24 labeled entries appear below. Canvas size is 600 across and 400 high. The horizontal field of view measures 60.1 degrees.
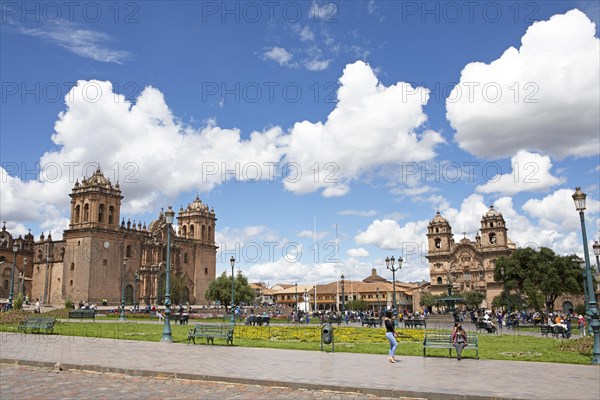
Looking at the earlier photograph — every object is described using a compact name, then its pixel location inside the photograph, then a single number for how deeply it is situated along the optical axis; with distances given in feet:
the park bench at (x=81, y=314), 113.71
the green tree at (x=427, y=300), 271.08
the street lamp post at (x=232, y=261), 109.60
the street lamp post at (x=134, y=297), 182.44
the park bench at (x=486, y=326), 93.23
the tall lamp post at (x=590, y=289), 46.70
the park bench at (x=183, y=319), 109.60
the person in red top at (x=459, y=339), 47.60
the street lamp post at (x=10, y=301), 117.29
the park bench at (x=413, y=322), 96.48
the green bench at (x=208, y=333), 59.57
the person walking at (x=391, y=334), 45.18
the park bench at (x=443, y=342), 49.14
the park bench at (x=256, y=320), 105.08
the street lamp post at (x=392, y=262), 108.20
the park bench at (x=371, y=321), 106.01
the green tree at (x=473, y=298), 254.68
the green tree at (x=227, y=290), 204.54
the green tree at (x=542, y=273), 145.69
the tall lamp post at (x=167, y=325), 62.08
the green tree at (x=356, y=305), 328.04
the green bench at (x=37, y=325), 69.15
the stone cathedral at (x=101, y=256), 194.80
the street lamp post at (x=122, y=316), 116.50
